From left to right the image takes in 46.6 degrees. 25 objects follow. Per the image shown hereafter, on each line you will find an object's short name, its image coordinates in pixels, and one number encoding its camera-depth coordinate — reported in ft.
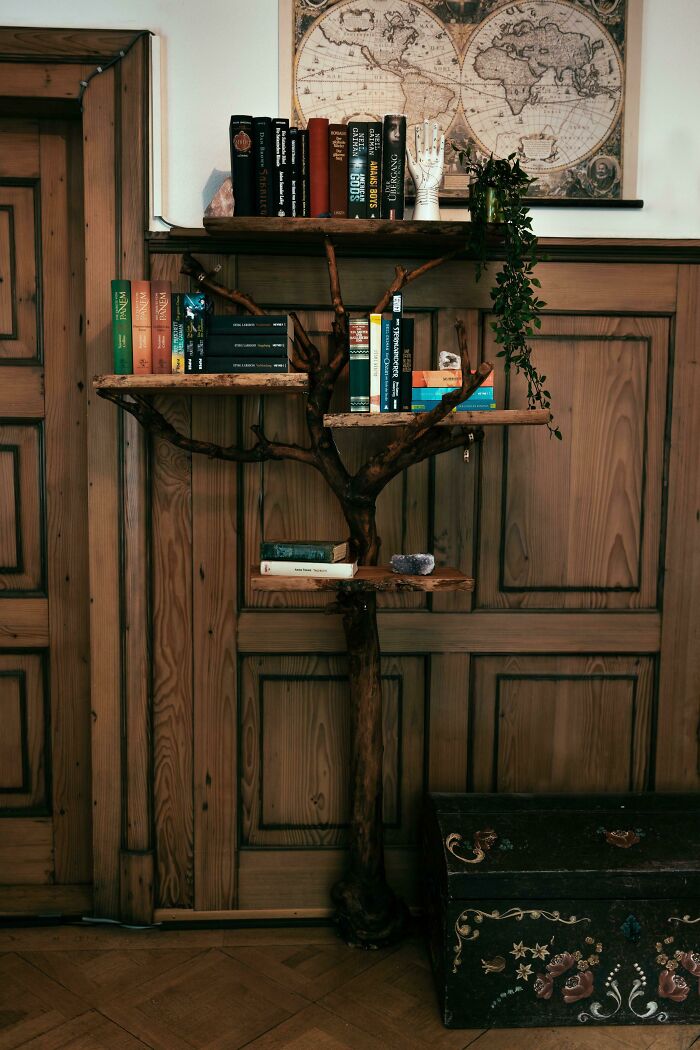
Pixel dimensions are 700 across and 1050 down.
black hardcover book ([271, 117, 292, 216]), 6.37
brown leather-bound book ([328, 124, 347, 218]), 6.40
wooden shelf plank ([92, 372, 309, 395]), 6.15
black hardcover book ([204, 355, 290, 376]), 6.25
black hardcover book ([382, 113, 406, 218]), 6.32
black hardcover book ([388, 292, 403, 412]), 6.31
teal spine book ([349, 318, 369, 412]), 6.36
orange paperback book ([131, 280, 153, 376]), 6.30
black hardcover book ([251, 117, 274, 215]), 6.33
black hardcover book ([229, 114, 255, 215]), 6.30
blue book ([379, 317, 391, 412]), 6.32
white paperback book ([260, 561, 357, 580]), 6.33
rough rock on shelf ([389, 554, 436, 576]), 6.51
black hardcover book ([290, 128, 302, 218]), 6.41
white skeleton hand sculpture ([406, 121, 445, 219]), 6.56
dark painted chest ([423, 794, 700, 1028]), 6.13
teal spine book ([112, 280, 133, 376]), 6.33
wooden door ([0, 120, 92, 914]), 7.33
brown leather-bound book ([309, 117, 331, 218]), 6.38
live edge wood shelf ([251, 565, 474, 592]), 6.27
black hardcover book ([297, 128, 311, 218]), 6.43
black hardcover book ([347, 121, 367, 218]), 6.31
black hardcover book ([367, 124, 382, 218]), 6.32
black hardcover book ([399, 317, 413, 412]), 6.31
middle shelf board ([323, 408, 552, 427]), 6.28
